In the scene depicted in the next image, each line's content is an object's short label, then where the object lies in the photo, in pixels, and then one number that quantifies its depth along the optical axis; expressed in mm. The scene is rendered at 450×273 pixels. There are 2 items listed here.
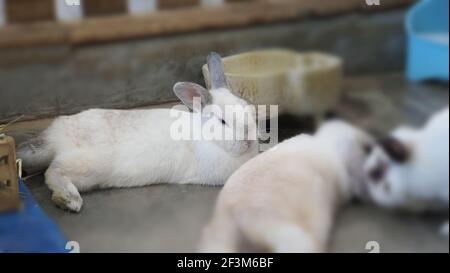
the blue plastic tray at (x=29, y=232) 1071
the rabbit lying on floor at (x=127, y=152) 1122
